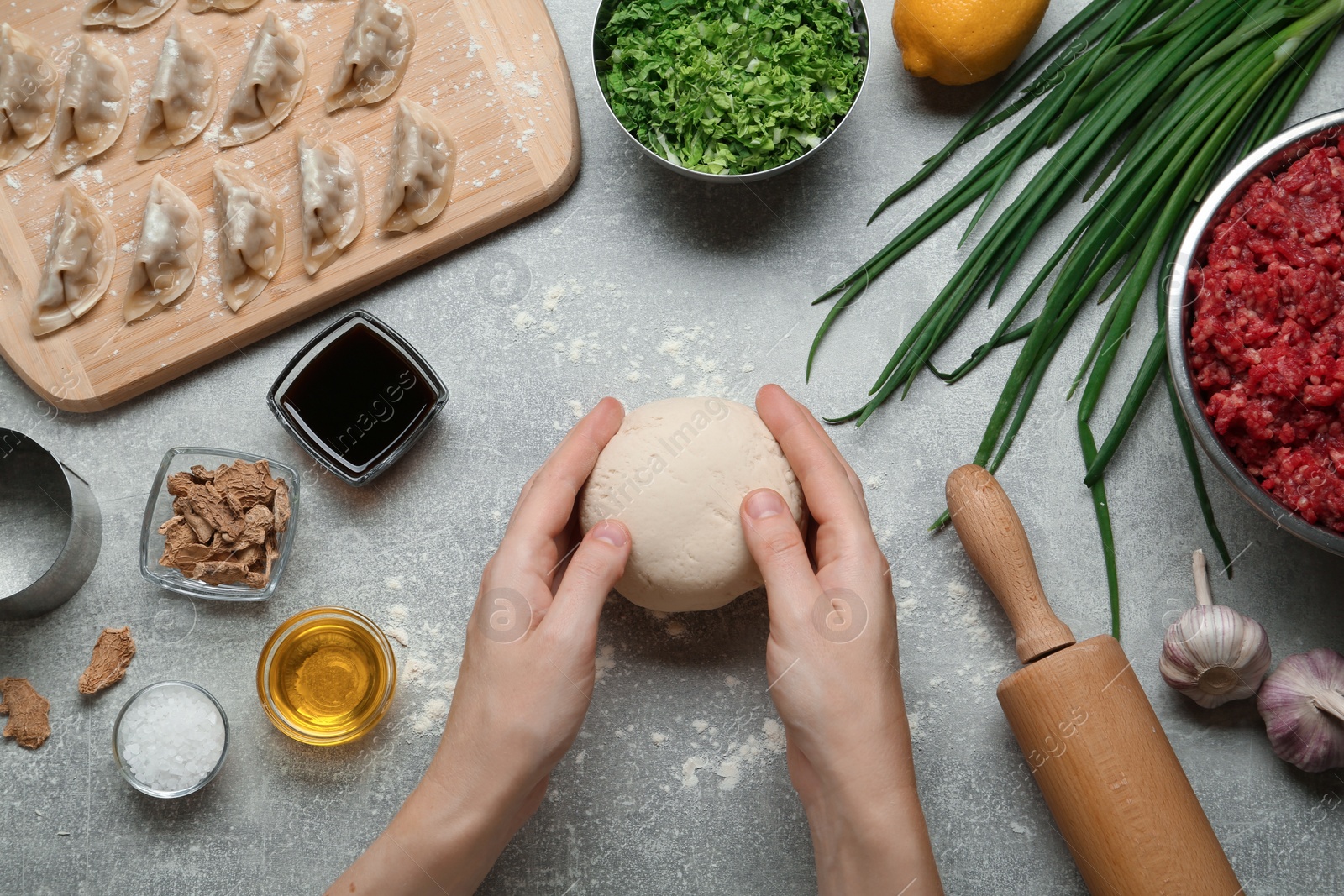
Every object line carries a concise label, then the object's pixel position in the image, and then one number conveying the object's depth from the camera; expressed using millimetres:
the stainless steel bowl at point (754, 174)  651
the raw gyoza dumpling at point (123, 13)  699
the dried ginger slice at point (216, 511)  656
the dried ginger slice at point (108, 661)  674
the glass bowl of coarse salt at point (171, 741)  653
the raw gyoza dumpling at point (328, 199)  679
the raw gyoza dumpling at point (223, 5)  699
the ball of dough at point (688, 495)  613
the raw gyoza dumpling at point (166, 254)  683
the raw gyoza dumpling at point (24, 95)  688
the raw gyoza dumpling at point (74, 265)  679
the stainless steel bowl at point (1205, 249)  580
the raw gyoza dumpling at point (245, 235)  679
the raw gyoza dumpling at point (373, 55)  684
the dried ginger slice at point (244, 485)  657
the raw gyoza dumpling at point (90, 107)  687
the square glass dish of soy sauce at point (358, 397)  663
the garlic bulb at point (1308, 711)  637
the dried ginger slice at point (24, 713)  675
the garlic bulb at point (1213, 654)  639
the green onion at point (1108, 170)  650
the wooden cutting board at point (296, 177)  687
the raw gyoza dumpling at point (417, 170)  677
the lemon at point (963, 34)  642
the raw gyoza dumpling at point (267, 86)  686
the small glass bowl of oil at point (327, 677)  655
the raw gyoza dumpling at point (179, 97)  688
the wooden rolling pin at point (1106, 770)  593
